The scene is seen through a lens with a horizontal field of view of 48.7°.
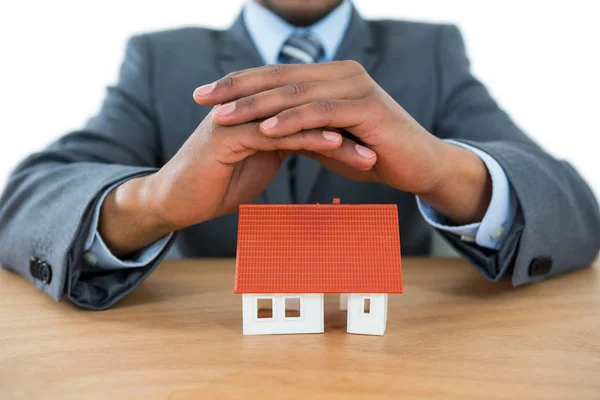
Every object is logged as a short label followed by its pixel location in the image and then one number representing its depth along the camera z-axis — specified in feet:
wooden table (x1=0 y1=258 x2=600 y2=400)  2.28
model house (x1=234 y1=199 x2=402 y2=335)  2.72
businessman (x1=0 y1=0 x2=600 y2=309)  2.95
